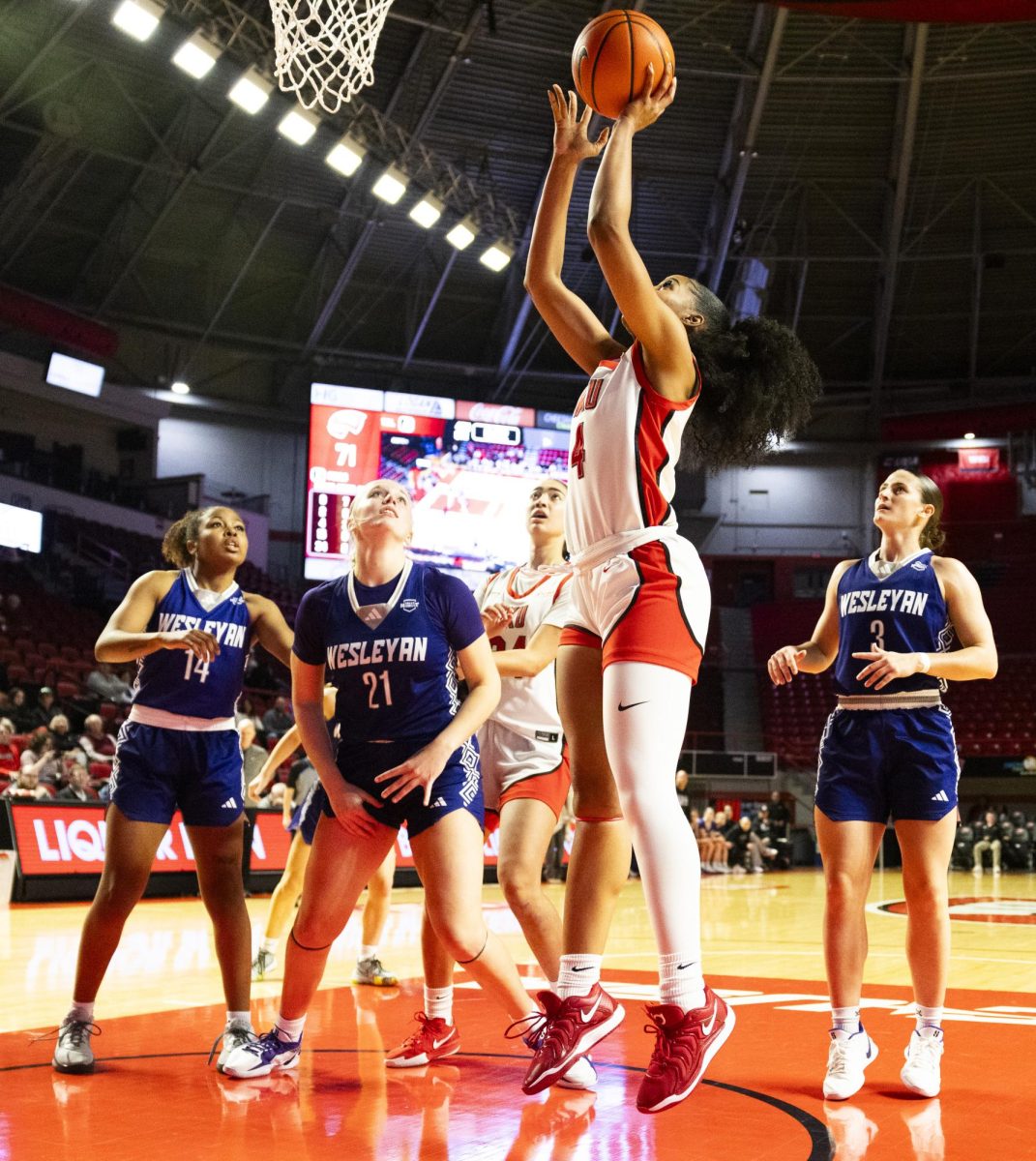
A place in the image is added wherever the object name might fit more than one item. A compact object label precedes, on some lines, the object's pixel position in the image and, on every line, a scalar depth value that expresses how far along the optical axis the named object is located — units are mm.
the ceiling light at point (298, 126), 18141
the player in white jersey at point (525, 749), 4887
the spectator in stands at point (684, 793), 18388
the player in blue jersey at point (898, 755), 4391
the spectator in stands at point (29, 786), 12375
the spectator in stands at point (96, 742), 14633
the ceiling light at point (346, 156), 19344
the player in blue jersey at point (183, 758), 4707
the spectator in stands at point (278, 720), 18984
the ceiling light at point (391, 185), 20250
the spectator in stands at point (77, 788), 12664
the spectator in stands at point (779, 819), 21906
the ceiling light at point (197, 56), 16766
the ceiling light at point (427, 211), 21375
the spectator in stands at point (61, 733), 14641
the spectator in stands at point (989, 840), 21933
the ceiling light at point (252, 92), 17484
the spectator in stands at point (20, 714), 16500
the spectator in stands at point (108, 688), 17734
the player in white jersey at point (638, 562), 3312
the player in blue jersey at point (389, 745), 4238
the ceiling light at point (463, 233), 22000
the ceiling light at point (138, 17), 15578
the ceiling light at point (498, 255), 22359
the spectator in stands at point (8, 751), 14172
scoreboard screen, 22219
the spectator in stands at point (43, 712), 16641
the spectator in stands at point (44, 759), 13219
